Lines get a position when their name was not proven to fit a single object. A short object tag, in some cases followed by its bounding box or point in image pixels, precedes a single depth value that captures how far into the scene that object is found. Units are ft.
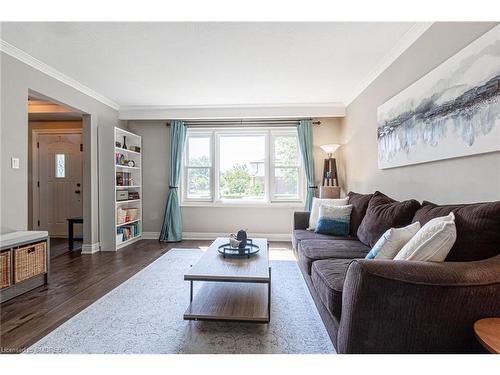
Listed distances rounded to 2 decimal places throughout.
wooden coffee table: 6.29
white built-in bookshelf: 15.14
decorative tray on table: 7.95
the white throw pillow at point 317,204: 11.93
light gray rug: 5.83
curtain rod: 16.99
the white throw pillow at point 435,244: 4.67
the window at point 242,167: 17.47
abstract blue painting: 5.52
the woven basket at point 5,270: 7.98
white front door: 18.02
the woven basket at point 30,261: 8.47
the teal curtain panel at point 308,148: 16.67
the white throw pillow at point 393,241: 5.46
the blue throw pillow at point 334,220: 10.37
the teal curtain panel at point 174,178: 16.94
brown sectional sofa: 4.03
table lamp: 15.57
